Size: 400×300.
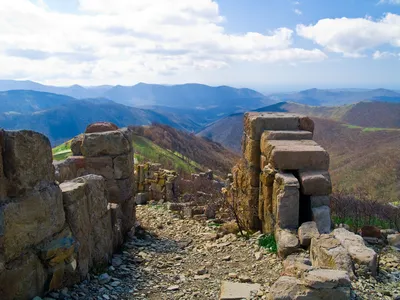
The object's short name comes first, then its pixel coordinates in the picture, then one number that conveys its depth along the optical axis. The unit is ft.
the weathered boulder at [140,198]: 45.96
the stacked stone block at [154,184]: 48.03
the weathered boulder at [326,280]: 14.60
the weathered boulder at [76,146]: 33.53
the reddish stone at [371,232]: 26.12
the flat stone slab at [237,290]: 17.65
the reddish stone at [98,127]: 32.99
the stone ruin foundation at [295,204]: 15.35
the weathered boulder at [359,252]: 18.37
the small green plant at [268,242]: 24.71
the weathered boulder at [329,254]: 17.76
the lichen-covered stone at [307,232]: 21.99
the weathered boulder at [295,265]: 17.17
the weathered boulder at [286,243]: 21.99
